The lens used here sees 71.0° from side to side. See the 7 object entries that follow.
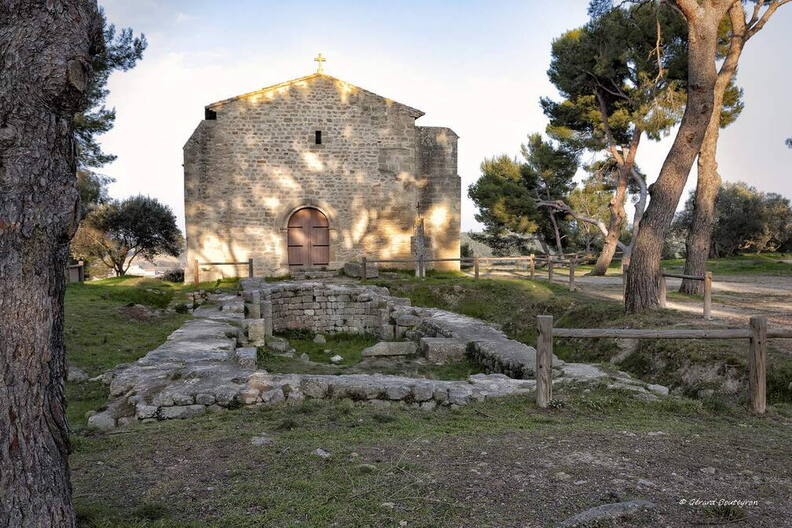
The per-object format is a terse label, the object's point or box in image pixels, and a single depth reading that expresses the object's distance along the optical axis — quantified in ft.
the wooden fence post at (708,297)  32.96
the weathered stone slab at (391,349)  33.81
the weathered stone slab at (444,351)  30.86
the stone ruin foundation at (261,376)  18.99
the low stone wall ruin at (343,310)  41.50
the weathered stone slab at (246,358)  25.09
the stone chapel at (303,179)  64.80
